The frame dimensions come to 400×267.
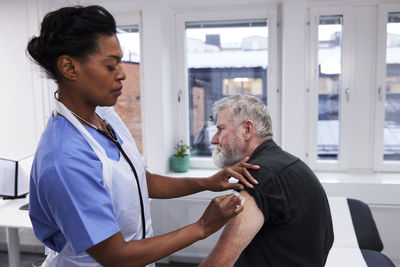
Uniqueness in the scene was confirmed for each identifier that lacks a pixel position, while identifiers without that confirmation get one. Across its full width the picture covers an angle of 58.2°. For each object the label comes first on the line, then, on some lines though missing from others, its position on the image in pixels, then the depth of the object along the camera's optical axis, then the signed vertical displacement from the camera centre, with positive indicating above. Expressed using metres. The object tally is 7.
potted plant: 3.13 -0.58
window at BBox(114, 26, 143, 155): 3.29 +0.08
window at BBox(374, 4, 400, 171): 2.87 -0.01
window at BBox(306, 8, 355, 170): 2.95 +0.05
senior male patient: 1.13 -0.42
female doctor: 0.92 -0.20
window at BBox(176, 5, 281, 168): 3.12 +0.27
